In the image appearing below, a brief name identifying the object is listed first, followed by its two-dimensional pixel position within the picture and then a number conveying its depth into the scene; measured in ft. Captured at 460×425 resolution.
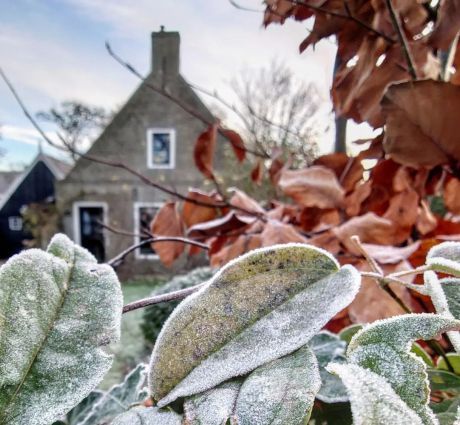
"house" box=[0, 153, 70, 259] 42.16
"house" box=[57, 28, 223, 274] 32.42
